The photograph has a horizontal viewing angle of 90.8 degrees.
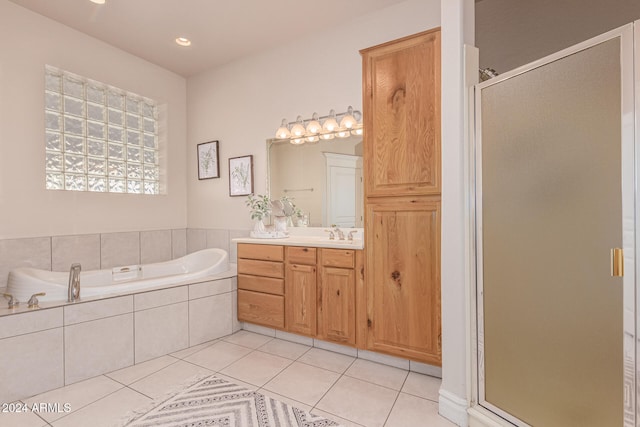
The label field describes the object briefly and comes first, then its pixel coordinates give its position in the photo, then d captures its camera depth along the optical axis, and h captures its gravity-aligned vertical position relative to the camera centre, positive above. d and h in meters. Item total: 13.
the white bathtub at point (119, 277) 2.16 -0.54
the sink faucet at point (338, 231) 2.67 -0.16
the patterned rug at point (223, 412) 1.65 -1.09
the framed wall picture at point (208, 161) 3.75 +0.65
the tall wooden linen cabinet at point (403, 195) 2.00 +0.11
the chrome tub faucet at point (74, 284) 2.14 -0.47
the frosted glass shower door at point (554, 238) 1.15 -0.11
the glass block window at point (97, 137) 2.90 +0.80
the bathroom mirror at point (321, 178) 2.82 +0.34
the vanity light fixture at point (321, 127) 2.80 +0.81
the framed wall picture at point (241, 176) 3.47 +0.43
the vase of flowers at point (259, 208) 3.07 +0.06
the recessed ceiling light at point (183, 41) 3.10 +1.72
